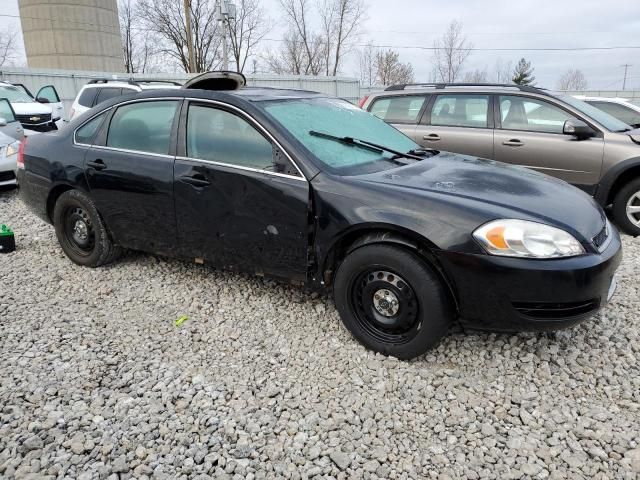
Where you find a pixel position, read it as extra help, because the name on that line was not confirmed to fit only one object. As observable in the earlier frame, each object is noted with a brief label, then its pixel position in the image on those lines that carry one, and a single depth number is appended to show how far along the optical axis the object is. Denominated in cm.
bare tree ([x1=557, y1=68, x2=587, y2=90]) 6278
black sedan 266
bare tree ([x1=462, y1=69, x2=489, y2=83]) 4899
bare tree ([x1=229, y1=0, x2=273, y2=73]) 4309
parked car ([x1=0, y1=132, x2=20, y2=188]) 741
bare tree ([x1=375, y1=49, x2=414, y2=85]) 4828
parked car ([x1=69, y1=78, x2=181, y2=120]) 1082
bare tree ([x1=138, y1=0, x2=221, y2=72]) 4116
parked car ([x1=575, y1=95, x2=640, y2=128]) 896
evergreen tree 5300
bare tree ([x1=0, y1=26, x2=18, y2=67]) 4331
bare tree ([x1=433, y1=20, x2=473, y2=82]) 4515
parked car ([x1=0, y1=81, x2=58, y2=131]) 1197
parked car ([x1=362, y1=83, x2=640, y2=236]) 559
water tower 3103
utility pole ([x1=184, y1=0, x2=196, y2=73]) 2697
